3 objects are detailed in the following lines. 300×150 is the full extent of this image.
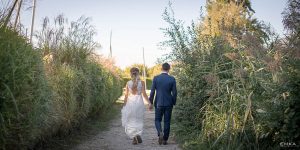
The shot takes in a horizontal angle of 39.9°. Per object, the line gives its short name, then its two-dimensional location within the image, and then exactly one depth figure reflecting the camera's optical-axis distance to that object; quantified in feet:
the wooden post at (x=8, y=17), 17.71
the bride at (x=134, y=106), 31.50
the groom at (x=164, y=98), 30.96
